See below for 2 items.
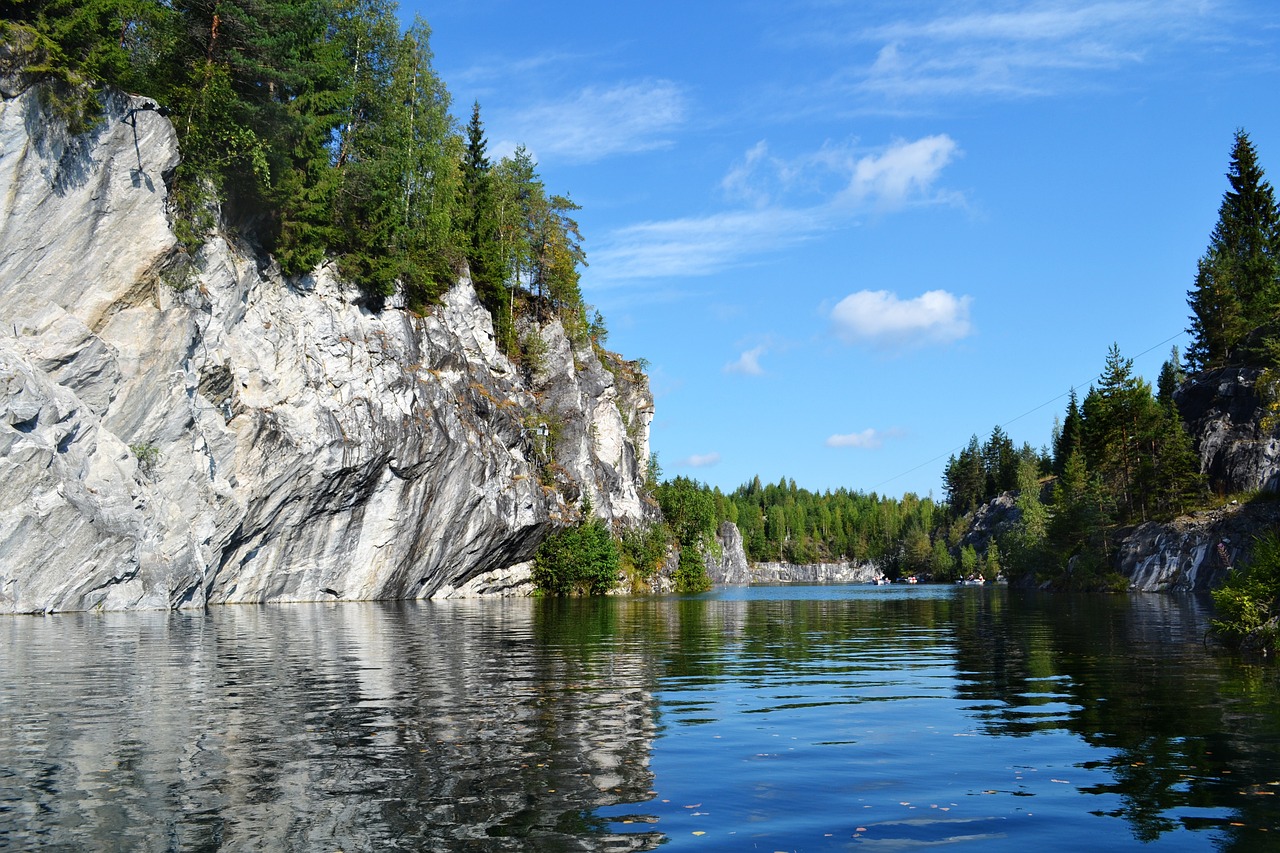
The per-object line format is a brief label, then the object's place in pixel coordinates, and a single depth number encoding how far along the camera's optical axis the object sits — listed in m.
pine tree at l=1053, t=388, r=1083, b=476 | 135.88
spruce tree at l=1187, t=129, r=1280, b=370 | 99.12
